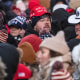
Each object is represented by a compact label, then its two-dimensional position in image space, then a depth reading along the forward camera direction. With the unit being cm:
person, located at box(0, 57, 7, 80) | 1113
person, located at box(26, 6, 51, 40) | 1652
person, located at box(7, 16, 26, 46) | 1887
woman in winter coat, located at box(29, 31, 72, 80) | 1248
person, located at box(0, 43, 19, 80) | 1178
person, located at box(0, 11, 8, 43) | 1628
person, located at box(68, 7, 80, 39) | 1717
